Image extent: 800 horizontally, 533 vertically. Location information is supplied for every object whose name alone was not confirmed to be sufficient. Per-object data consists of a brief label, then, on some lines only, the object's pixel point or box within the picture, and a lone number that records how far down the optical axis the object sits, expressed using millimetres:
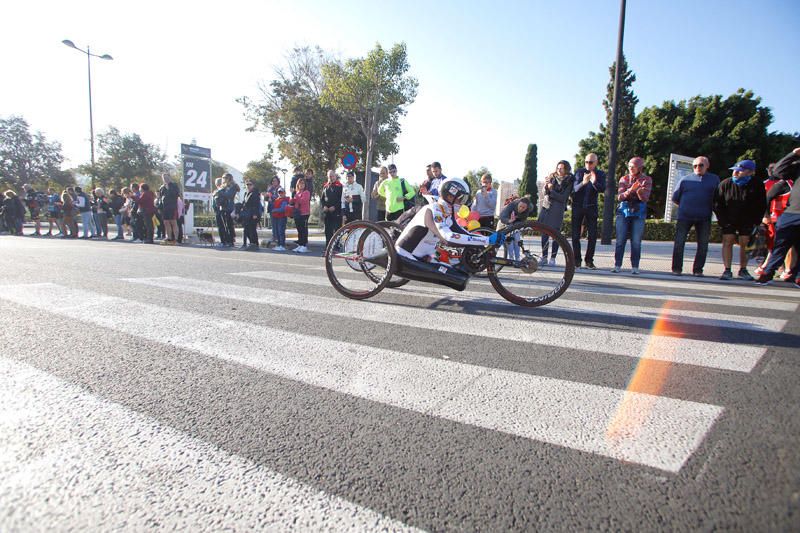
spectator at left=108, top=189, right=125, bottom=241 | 16488
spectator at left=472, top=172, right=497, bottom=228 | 8641
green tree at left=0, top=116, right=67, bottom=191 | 51969
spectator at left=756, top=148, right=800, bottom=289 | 5461
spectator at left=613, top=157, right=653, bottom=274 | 6809
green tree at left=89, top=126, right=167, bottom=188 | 47031
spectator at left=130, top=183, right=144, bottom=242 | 14242
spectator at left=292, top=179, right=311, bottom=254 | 10734
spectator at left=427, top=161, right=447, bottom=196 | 8284
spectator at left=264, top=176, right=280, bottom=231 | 11938
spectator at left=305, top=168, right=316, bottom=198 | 11024
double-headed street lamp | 23797
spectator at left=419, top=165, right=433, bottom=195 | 8506
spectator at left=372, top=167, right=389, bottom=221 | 9850
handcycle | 4012
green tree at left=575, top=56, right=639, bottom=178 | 36125
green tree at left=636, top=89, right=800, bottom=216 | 33281
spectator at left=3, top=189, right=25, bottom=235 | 16766
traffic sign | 10469
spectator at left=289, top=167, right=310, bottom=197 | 11077
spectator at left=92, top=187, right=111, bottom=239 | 16047
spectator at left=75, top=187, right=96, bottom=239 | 15648
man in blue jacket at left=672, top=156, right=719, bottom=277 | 6824
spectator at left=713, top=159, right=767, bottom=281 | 6559
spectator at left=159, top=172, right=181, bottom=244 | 12320
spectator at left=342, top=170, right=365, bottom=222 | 10531
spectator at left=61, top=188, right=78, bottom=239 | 15367
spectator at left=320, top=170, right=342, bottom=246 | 10523
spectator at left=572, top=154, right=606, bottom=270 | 7246
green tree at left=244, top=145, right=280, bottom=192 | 53094
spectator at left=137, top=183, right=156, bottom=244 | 12789
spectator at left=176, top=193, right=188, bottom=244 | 13264
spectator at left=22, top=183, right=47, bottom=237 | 16719
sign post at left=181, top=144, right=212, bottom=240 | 15391
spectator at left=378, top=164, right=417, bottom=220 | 9023
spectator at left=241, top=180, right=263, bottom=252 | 11594
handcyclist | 3941
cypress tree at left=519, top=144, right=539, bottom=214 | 53272
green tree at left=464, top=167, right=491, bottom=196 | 100169
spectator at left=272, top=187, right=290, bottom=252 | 11215
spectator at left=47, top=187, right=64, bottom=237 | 16141
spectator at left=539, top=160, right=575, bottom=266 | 7480
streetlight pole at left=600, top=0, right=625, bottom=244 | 13508
